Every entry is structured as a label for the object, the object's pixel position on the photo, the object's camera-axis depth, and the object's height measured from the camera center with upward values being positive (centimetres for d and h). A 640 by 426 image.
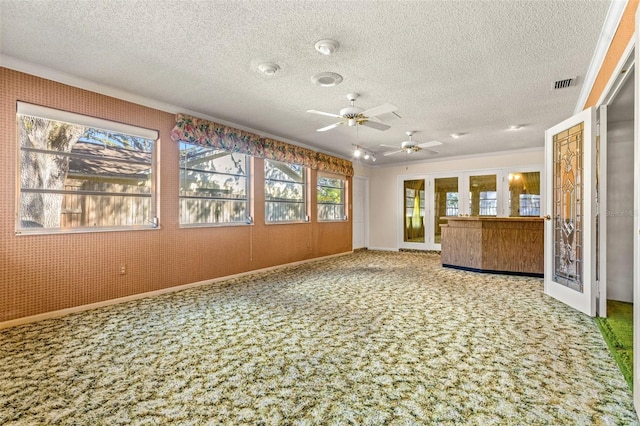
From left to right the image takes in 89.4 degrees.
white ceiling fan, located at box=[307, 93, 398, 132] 358 +115
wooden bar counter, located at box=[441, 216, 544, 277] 529 -59
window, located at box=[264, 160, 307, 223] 601 +39
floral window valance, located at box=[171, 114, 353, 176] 452 +114
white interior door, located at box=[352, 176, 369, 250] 895 -1
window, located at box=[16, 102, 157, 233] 328 +44
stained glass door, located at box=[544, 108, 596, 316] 321 -2
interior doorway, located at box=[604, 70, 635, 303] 375 +6
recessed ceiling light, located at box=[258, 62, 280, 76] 319 +144
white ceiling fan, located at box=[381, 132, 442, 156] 570 +116
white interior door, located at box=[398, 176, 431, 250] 870 -6
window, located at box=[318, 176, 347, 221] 739 +30
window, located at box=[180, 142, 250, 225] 467 +40
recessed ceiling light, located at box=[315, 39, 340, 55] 275 +143
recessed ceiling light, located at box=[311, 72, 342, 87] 341 +143
